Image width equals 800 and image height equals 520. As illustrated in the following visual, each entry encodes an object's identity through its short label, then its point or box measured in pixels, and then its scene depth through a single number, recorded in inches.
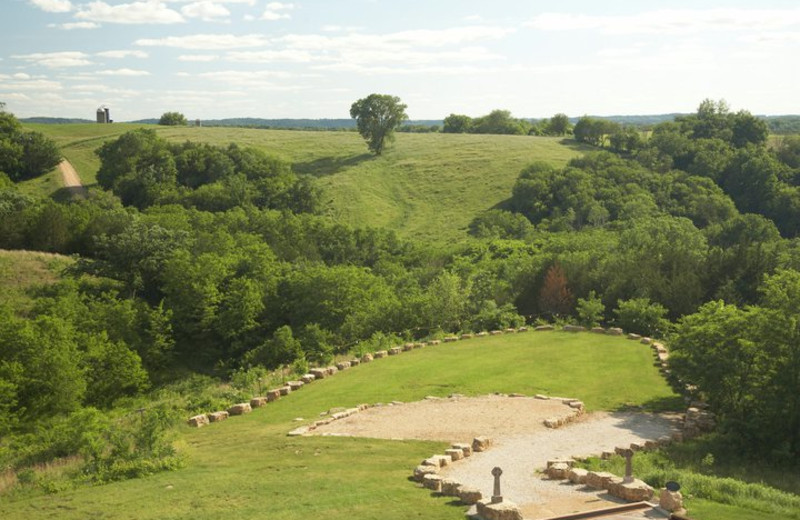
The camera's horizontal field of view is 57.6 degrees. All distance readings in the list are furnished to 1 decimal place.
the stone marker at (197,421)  1142.1
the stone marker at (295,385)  1353.3
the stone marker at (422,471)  784.3
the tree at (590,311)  1745.8
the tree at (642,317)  1664.6
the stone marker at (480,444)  909.8
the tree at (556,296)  1957.4
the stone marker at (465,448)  886.4
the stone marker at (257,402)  1254.5
